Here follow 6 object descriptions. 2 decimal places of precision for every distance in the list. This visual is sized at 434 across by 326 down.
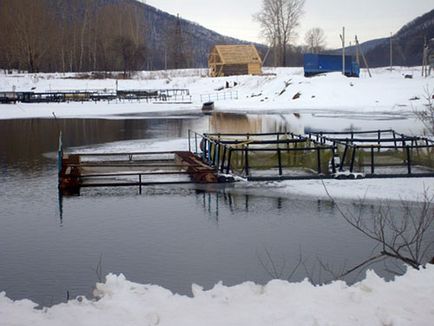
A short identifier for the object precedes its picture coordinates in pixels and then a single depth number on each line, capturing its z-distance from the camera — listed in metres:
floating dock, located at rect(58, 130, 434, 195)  17.47
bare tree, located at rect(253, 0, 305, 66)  85.94
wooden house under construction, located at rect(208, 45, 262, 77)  82.62
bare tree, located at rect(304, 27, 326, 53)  132.62
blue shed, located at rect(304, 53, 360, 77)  62.03
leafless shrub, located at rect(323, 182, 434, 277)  10.16
